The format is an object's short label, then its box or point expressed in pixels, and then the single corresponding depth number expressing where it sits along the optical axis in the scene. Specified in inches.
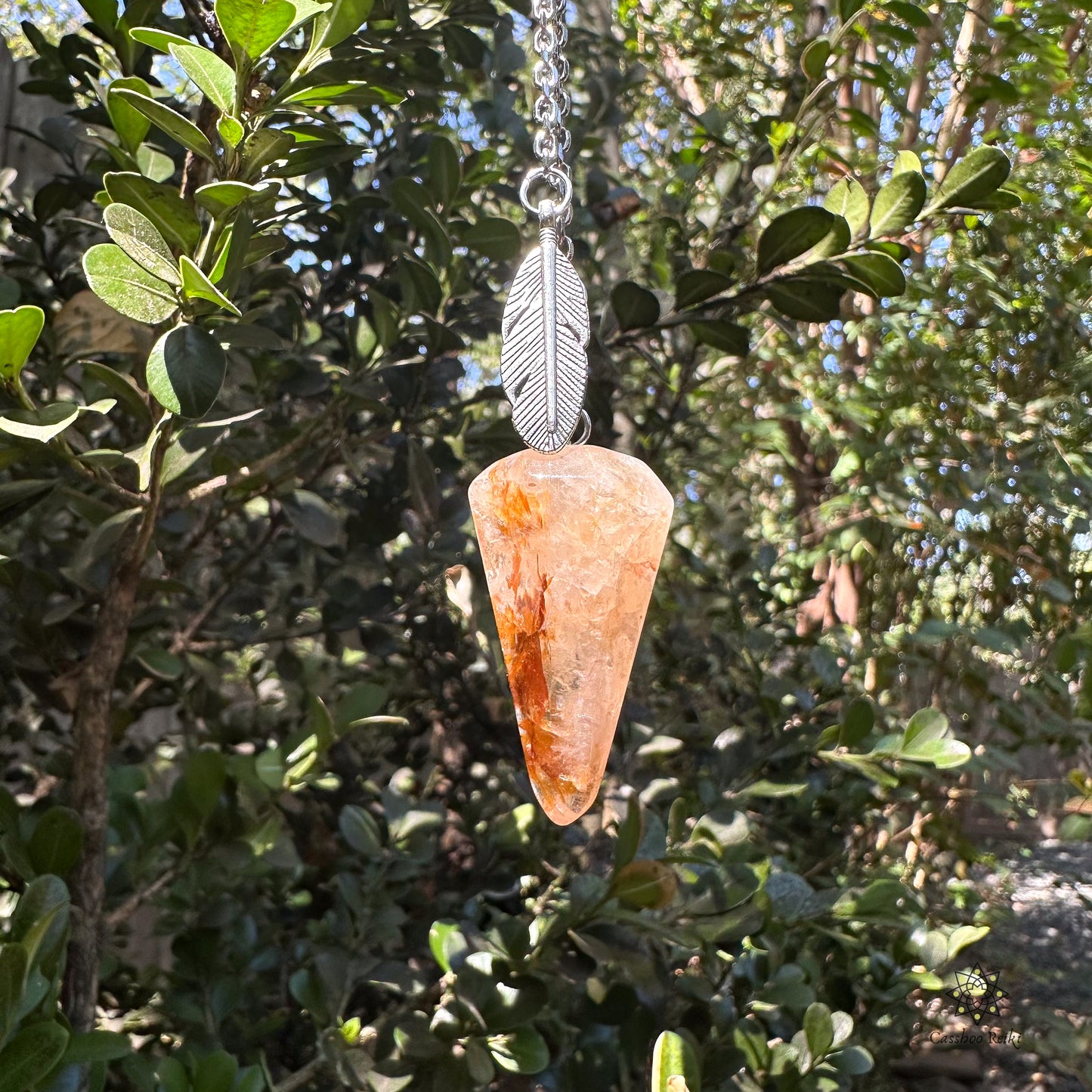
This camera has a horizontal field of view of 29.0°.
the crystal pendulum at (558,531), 8.3
